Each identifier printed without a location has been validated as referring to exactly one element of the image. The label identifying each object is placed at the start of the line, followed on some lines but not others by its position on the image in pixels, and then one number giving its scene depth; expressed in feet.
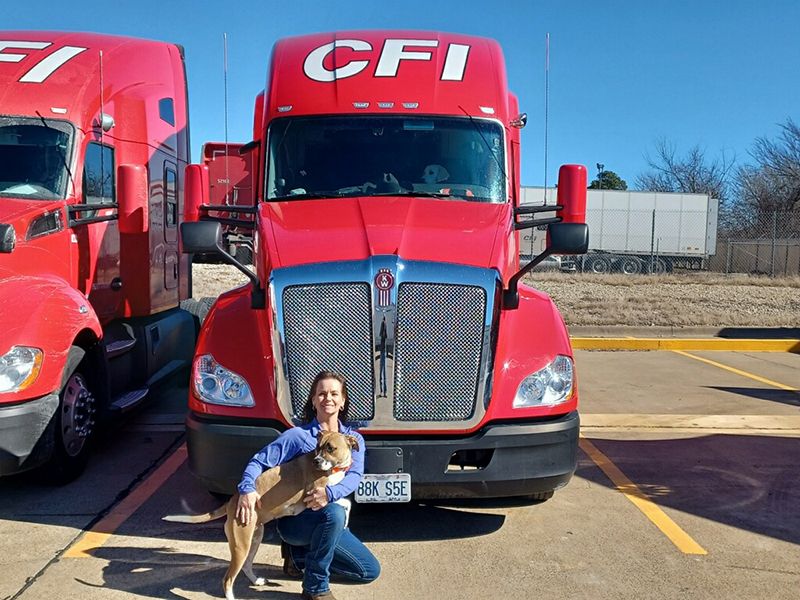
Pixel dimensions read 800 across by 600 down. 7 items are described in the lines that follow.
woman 11.66
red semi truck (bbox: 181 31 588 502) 13.17
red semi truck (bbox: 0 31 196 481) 15.70
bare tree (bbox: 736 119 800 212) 142.00
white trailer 102.99
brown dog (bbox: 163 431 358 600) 11.39
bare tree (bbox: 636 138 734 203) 156.25
